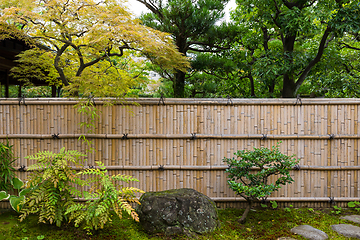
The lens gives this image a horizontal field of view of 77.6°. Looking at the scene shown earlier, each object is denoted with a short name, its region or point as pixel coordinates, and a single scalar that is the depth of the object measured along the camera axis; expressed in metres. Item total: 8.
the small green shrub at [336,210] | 3.84
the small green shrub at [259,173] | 3.21
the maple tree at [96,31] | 3.26
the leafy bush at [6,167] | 3.61
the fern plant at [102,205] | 2.78
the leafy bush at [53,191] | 3.03
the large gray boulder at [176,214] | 3.12
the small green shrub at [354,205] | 3.90
